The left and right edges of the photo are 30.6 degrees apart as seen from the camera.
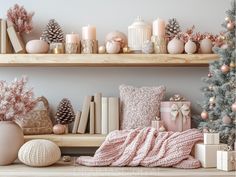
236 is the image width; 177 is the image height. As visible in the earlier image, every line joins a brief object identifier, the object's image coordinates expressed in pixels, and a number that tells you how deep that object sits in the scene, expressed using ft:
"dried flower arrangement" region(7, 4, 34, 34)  8.26
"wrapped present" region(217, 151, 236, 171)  6.74
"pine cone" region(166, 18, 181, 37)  8.43
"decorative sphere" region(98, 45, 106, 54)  8.08
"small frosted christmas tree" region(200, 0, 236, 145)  7.38
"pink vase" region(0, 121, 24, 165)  7.18
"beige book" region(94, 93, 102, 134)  8.29
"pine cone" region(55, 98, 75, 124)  8.37
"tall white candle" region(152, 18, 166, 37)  8.23
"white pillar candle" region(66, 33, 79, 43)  8.18
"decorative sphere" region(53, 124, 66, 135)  8.18
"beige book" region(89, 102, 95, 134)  8.28
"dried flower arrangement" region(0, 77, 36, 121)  7.21
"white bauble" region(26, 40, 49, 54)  8.06
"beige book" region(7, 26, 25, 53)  8.12
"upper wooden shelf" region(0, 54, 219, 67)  7.96
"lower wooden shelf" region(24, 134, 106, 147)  7.83
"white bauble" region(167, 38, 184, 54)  7.98
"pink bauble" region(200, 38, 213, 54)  8.05
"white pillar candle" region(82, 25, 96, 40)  8.22
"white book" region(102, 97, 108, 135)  8.20
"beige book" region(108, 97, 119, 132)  8.17
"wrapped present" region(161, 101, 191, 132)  8.01
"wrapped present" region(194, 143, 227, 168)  6.95
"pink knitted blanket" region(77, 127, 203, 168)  7.06
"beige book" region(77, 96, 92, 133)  8.31
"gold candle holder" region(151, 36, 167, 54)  8.07
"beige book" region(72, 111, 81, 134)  8.39
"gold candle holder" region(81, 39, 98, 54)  8.13
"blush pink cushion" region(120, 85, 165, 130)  8.10
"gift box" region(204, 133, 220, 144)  7.00
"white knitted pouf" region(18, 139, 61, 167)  6.90
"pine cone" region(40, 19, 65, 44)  8.33
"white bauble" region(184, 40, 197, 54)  7.97
